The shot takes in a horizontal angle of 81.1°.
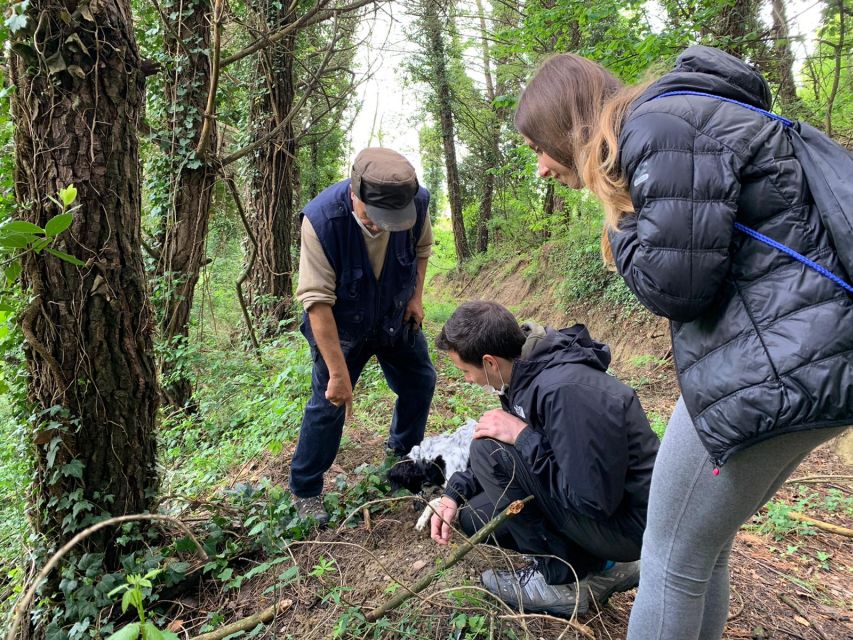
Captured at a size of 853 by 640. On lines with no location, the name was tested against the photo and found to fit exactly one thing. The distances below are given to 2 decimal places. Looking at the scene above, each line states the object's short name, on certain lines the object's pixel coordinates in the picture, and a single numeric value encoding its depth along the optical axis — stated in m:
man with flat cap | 2.31
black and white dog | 2.64
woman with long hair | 0.98
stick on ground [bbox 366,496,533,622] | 1.80
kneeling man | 1.66
